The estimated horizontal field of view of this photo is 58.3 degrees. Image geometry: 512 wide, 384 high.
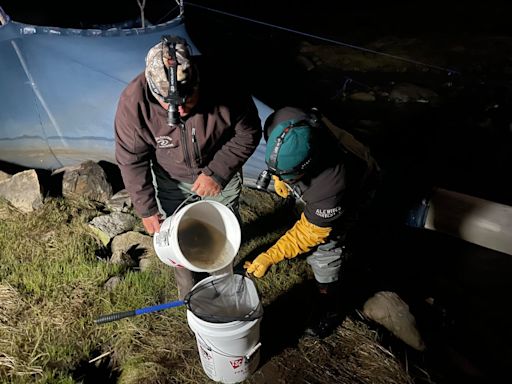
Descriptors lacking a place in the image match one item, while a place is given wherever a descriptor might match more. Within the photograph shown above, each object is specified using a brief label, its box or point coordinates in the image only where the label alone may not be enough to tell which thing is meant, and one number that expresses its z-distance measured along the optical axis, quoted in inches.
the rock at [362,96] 291.1
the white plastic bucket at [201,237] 95.4
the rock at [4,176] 166.6
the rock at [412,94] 289.3
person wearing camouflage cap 88.1
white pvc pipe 152.0
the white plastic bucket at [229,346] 90.3
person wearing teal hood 90.0
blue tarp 157.5
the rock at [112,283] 126.6
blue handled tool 105.4
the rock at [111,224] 147.8
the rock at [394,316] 134.4
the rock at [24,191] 154.5
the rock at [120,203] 161.0
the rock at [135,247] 142.6
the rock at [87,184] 164.1
